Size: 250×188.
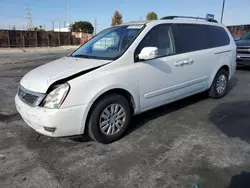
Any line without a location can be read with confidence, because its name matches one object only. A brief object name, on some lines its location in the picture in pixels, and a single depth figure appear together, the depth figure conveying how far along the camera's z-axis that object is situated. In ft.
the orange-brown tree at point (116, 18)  135.13
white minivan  9.28
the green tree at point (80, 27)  156.97
